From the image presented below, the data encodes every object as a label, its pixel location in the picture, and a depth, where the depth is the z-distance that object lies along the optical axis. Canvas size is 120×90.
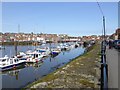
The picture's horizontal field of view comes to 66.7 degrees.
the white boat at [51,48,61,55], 27.76
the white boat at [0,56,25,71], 15.16
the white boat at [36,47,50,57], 25.13
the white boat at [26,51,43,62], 18.82
